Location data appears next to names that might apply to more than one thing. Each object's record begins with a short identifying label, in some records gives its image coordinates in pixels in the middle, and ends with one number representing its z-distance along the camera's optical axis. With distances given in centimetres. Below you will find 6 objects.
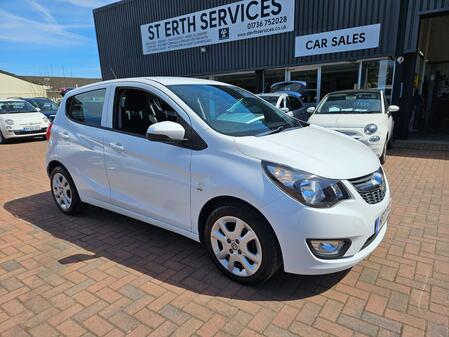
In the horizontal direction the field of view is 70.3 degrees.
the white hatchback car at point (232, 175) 232
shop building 925
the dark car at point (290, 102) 877
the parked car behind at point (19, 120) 1141
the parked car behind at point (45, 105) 1445
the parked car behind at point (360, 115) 648
